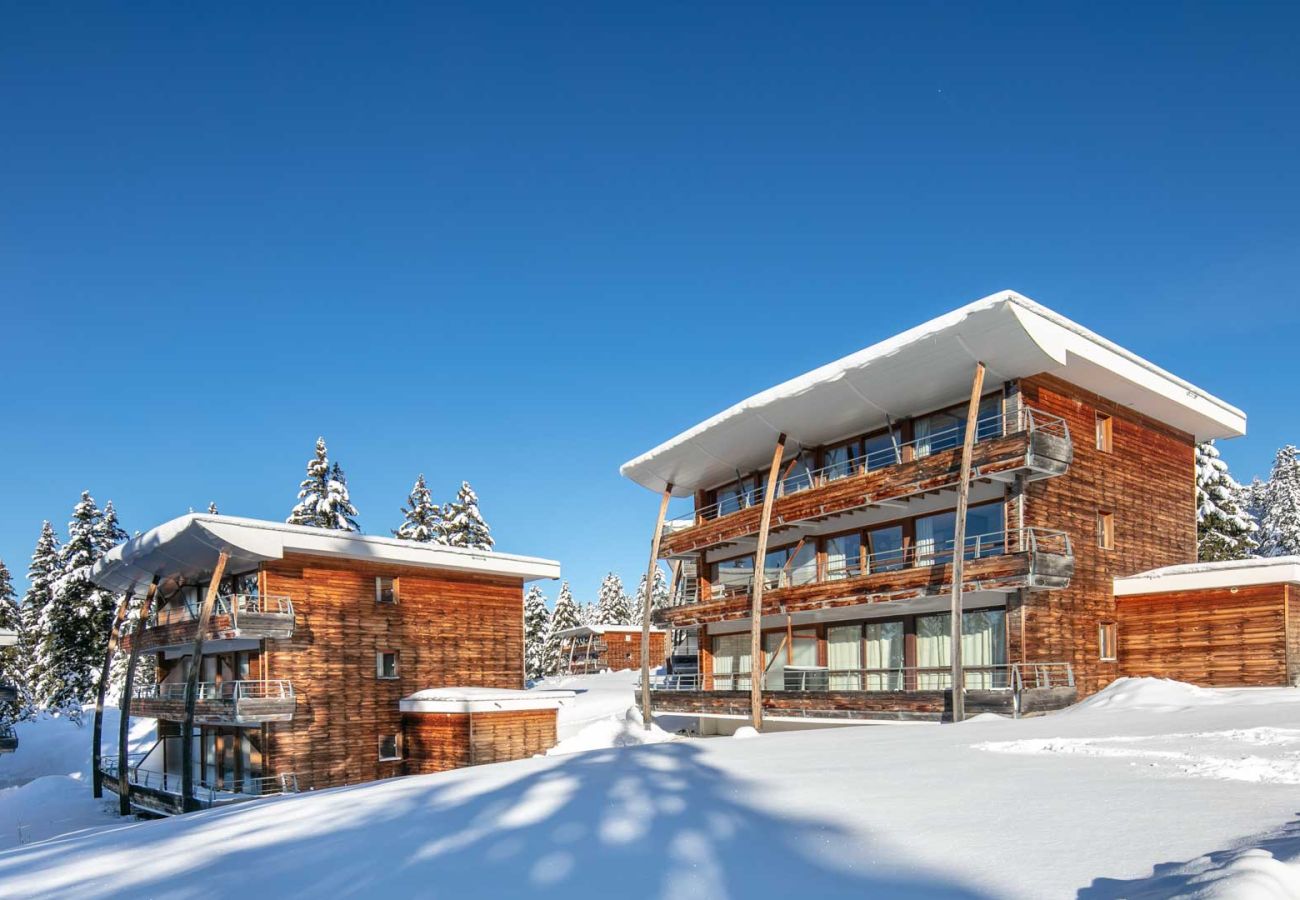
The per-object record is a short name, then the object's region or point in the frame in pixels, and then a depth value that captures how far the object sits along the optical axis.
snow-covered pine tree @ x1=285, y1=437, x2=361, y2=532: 51.19
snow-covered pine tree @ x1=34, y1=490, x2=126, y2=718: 48.38
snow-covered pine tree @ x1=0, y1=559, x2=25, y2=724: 55.46
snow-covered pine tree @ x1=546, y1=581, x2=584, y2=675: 72.50
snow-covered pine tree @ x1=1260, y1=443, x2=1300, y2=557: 51.22
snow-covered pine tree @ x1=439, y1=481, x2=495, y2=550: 55.62
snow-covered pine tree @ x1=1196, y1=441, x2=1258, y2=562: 39.31
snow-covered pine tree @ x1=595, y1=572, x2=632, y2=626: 86.44
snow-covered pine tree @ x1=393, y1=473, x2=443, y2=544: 55.59
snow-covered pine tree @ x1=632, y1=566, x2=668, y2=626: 85.31
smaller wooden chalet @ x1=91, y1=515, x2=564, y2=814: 29.09
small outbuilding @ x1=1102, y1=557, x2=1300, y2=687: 22.05
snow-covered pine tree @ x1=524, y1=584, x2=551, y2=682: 68.50
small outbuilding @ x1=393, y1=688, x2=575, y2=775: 29.50
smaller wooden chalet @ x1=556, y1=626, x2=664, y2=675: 61.78
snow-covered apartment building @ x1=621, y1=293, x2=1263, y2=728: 22.38
